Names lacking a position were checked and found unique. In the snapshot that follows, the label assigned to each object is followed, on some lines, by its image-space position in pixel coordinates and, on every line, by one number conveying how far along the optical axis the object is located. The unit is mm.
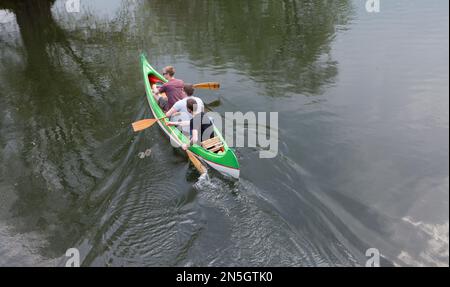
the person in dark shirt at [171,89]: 11227
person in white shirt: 9727
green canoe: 8812
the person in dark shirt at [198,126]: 9648
